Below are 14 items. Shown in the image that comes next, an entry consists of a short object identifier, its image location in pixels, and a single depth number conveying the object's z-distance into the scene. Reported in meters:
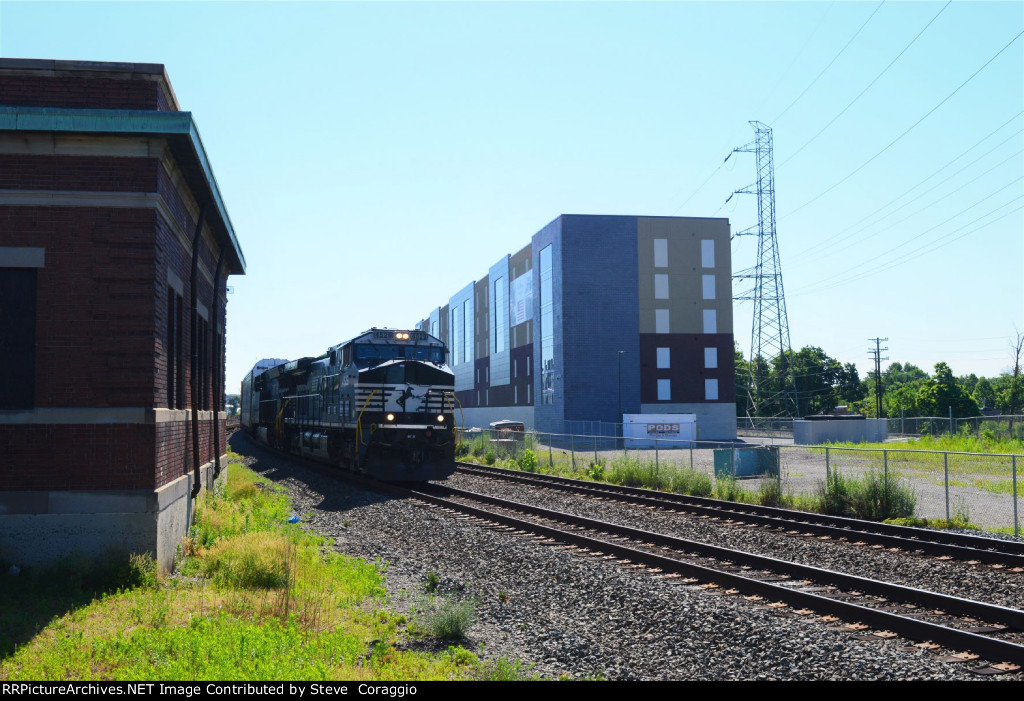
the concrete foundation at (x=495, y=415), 72.25
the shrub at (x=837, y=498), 17.66
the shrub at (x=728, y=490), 20.31
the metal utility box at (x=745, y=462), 24.67
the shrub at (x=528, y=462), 30.38
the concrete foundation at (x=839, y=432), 50.16
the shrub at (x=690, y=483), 21.73
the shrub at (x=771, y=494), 19.36
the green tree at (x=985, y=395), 124.20
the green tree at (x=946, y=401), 87.12
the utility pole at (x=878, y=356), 92.45
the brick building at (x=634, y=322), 62.81
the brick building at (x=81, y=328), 10.17
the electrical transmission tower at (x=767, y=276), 65.88
